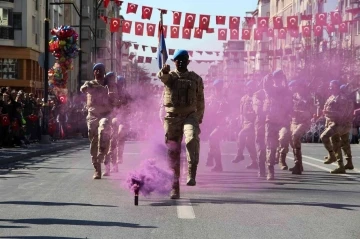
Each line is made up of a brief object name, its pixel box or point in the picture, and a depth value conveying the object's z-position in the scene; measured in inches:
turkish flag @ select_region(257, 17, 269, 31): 1560.0
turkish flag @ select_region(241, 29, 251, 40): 1623.5
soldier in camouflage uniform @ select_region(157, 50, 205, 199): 475.2
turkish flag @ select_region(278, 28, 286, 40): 1596.2
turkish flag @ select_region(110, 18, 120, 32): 1545.3
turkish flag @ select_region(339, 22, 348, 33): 1560.8
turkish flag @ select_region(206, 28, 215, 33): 1546.5
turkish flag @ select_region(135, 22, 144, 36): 1533.0
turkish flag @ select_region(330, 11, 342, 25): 1439.5
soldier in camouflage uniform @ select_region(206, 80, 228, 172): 718.1
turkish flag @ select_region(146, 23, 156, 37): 1532.0
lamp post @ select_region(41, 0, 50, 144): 1226.6
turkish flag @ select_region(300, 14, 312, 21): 1514.5
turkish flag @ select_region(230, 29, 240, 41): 1622.4
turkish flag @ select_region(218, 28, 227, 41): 1638.0
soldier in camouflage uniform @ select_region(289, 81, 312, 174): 693.9
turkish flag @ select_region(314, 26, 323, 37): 1724.8
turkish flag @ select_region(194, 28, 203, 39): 1553.9
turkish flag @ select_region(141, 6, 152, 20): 1398.9
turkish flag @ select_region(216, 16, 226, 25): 1477.6
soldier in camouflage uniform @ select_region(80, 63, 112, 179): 619.5
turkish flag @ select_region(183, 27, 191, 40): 1535.9
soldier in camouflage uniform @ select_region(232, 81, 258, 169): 746.2
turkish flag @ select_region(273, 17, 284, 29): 1513.3
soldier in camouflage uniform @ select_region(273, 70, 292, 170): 633.0
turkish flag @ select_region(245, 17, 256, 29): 1661.5
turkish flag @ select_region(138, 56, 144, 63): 2277.3
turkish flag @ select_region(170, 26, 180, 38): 1491.9
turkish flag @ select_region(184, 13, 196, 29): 1412.4
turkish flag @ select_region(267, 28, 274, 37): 1741.4
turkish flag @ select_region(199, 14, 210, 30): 1429.9
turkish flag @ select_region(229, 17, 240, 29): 1480.1
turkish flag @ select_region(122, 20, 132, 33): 1526.8
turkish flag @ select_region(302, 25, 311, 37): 1564.2
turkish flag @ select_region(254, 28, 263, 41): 1611.6
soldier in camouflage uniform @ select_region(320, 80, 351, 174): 728.3
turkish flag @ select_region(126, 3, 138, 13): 1396.4
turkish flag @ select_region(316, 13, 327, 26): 1497.3
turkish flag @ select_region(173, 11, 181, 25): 1422.2
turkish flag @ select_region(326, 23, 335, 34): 1579.1
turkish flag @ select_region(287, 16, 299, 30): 1496.4
